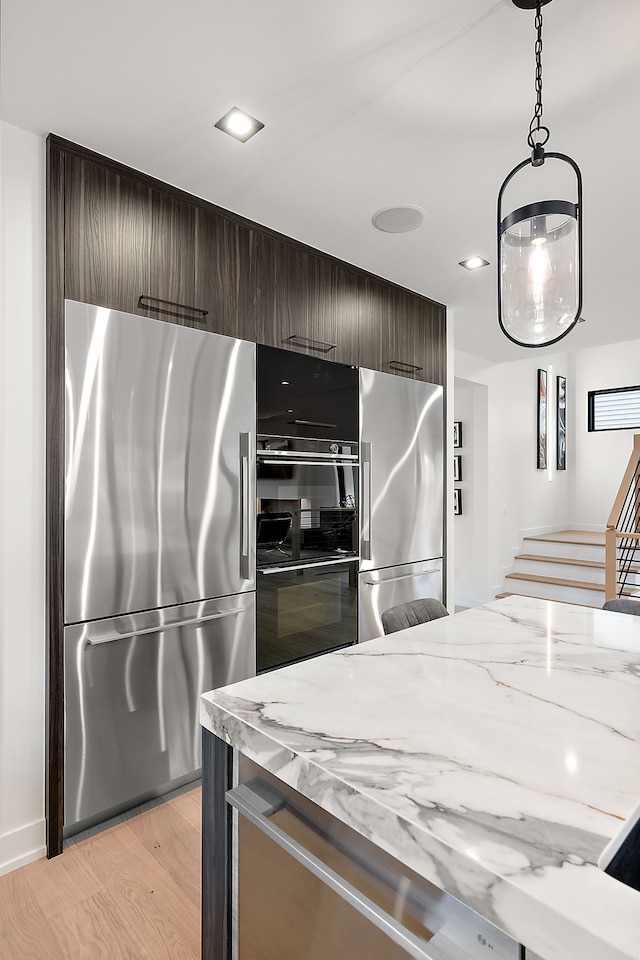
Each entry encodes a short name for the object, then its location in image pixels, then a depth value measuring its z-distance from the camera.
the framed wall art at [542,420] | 6.68
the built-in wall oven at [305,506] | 2.61
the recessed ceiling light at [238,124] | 1.79
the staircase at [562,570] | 5.34
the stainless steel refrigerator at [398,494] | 3.13
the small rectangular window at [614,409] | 7.16
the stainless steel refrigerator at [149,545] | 2.00
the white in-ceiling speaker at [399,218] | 2.44
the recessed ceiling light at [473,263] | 2.99
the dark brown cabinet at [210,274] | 2.04
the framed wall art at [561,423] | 7.33
